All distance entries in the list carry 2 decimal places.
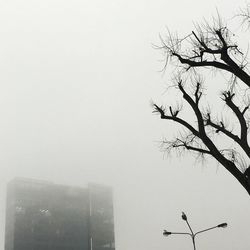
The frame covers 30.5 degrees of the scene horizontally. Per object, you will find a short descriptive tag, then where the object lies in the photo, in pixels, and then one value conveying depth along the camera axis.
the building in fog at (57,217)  153.00
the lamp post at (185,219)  33.53
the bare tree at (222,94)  10.95
